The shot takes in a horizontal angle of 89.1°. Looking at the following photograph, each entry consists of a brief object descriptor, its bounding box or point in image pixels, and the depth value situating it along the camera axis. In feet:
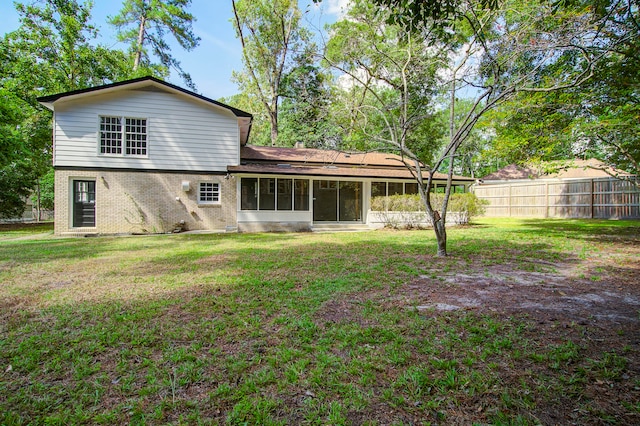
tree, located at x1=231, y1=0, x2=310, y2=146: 78.02
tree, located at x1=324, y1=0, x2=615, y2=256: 20.52
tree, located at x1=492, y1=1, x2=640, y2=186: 24.52
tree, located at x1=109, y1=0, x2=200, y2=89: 71.46
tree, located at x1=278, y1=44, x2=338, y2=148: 73.15
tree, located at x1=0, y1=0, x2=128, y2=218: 56.95
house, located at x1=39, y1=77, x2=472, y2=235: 40.93
